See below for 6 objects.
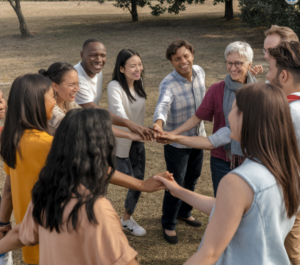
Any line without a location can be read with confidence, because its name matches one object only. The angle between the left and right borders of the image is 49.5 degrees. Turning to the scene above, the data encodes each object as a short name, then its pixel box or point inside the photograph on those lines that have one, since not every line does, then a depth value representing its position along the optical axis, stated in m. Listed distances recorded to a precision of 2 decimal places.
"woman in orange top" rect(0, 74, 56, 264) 2.16
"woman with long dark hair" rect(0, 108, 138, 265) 1.48
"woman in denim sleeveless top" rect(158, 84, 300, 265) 1.46
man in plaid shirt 3.58
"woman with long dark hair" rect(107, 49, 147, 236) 3.63
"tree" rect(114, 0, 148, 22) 22.00
